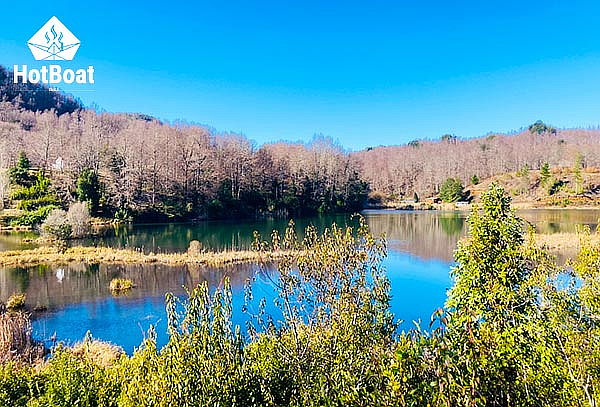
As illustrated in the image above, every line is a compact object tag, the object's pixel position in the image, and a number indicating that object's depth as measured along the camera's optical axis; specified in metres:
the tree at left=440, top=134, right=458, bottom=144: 144.75
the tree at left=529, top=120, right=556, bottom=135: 136.88
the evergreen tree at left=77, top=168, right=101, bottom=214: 45.06
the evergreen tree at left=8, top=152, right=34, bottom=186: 47.38
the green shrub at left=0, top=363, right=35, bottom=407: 6.33
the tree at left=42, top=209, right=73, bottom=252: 31.50
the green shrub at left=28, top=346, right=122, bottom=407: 5.72
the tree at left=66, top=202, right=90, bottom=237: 34.69
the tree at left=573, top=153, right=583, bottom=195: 72.60
